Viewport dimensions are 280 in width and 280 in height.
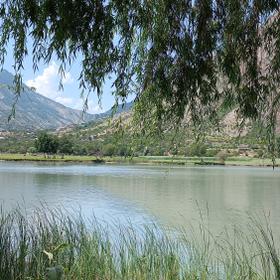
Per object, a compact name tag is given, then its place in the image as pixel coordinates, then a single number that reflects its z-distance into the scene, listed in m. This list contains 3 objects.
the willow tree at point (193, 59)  3.89
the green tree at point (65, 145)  98.75
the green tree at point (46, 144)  96.44
